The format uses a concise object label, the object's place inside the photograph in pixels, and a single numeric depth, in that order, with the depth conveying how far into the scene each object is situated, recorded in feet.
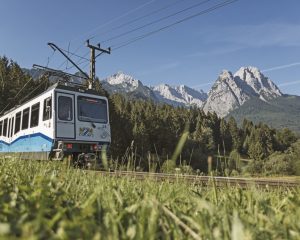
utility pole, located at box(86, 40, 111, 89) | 98.58
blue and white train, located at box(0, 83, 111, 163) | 50.14
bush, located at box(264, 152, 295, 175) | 144.44
